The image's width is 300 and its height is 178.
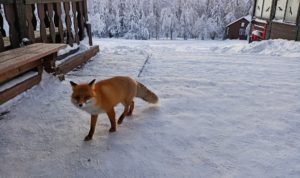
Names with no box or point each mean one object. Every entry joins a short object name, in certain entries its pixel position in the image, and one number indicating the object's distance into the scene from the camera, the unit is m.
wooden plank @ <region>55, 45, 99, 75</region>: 4.55
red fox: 2.25
